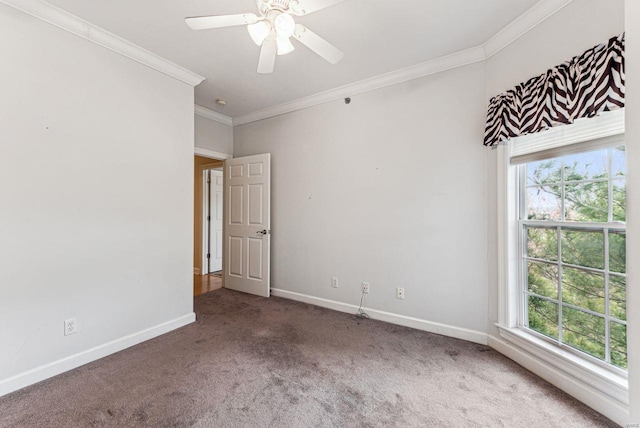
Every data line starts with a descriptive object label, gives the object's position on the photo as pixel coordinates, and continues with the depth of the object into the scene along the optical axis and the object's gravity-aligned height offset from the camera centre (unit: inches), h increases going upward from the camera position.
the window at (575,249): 63.4 -9.0
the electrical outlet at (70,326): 79.7 -32.9
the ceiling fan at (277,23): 56.1 +41.7
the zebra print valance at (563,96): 57.2 +30.0
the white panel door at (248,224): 147.1 -4.9
